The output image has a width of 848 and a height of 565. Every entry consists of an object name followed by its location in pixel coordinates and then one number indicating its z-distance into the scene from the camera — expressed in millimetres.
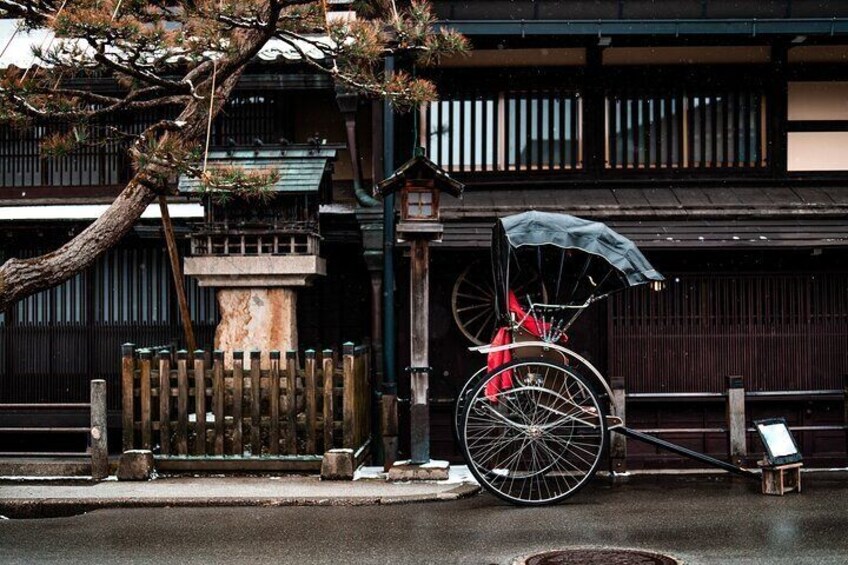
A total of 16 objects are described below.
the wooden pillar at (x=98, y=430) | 13555
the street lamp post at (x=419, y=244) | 13672
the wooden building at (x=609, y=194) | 15445
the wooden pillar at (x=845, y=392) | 14795
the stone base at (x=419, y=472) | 13336
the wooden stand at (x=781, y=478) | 12336
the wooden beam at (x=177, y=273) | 14439
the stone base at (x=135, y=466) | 13438
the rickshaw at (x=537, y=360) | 11859
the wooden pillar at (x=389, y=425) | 13836
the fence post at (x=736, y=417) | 14047
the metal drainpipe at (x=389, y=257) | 15414
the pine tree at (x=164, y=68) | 11266
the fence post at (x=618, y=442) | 14109
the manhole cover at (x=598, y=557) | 9180
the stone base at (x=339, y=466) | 13422
